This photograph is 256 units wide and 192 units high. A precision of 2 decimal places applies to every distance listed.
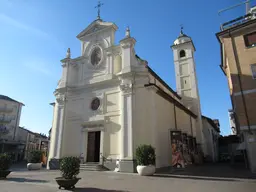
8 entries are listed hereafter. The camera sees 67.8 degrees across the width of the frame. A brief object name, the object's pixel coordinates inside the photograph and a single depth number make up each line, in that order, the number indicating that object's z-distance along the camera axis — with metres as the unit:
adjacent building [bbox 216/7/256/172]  13.11
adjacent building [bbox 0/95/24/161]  42.16
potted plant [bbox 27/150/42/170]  17.14
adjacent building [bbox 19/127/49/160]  47.51
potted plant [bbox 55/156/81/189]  7.55
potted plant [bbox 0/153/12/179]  10.97
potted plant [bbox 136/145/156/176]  12.65
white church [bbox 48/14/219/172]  15.74
